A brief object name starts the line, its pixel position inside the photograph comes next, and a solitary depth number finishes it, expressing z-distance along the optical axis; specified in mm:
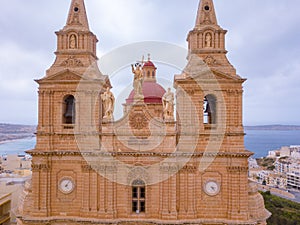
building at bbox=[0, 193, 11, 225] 31516
